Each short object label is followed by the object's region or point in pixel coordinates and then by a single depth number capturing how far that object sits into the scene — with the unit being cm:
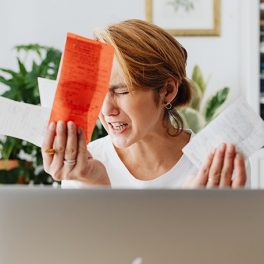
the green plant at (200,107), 270
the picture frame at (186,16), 299
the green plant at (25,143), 248
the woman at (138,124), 117
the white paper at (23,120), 110
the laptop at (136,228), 57
